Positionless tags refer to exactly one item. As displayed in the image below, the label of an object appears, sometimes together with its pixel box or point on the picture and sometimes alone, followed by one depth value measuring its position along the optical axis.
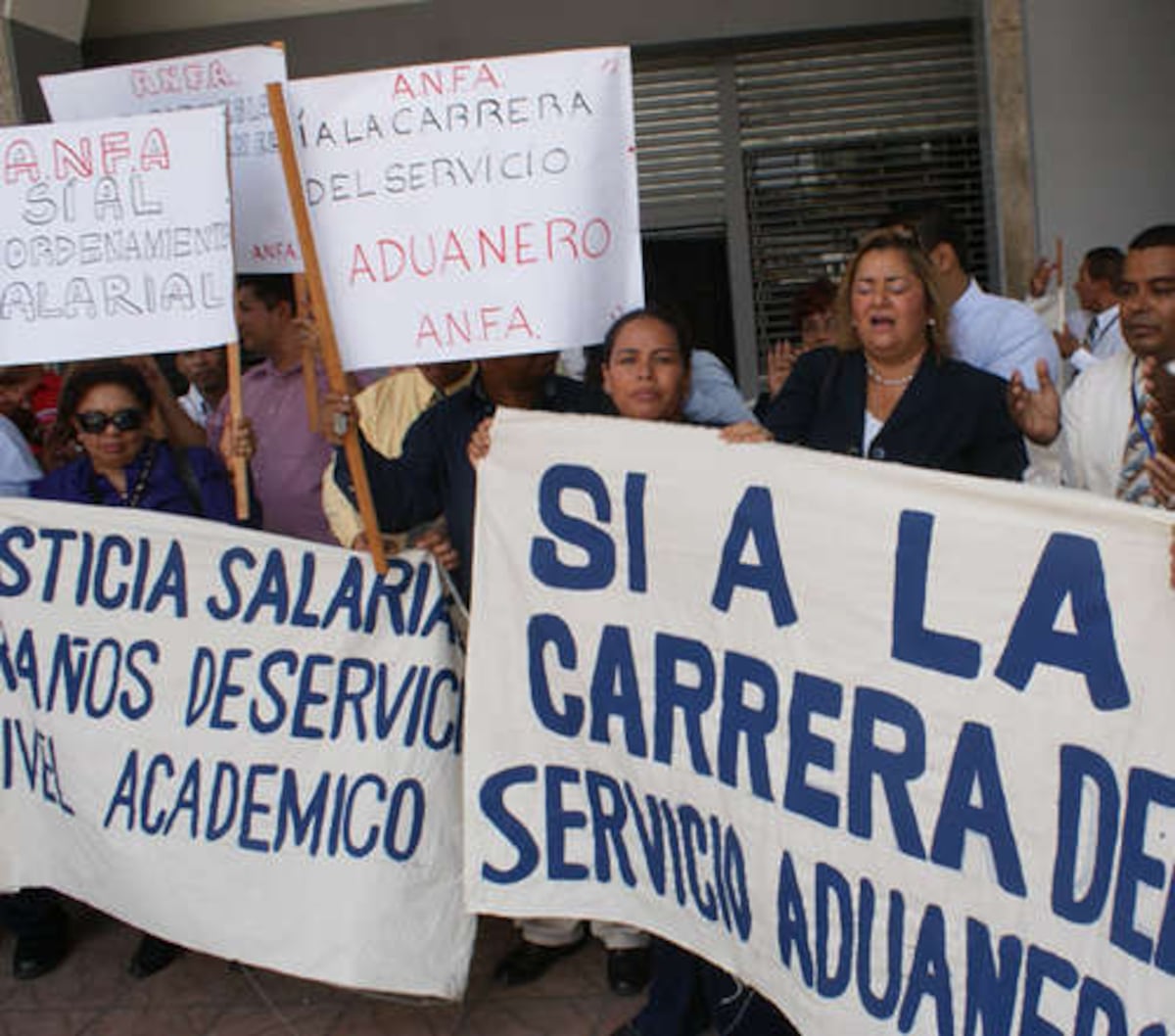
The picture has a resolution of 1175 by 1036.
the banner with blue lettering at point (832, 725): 2.19
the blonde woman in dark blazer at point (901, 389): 2.98
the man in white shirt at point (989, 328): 3.67
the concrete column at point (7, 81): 8.09
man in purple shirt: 3.96
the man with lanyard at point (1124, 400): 2.82
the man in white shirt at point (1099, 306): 5.70
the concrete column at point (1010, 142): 7.76
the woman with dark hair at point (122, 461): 3.62
